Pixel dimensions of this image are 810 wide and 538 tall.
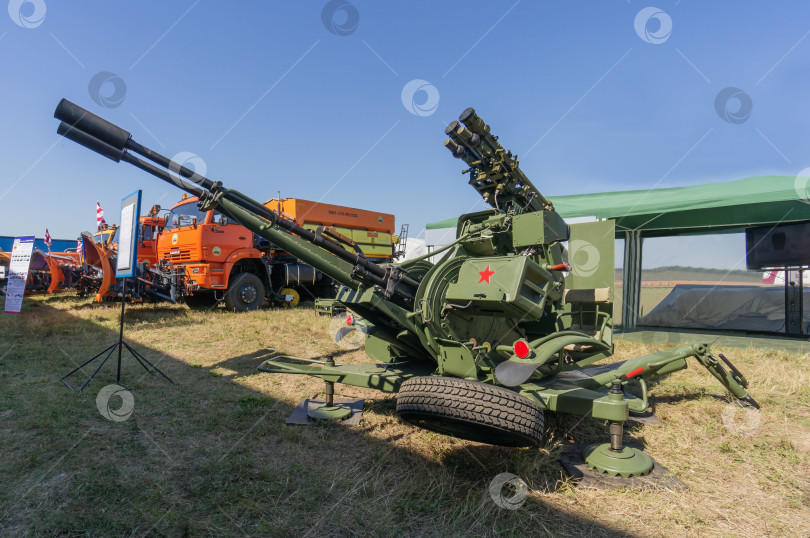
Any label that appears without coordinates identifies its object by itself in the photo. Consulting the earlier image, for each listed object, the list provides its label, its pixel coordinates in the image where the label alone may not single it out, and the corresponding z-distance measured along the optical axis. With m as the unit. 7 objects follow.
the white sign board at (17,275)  7.91
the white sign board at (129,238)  5.06
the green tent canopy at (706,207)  8.12
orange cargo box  12.73
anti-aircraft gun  2.79
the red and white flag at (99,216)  14.46
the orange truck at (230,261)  9.95
